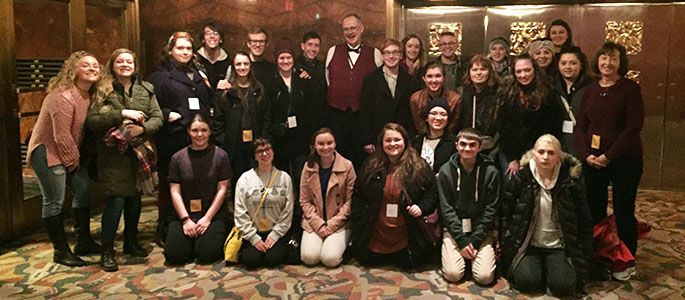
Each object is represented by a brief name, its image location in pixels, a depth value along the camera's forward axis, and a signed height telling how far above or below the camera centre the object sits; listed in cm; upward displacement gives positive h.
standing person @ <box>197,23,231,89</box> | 499 +39
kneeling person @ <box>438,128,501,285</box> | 391 -70
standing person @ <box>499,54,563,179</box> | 409 -5
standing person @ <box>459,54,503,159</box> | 428 +0
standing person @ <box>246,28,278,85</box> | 488 +36
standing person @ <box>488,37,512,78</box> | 508 +40
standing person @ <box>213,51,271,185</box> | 462 -10
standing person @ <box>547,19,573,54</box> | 506 +57
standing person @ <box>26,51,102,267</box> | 405 -26
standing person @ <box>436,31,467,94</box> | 508 +34
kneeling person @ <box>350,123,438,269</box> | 412 -70
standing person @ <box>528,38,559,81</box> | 451 +32
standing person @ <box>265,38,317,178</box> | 482 -9
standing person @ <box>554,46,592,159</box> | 427 +11
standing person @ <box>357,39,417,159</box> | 468 +5
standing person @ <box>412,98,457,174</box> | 422 -26
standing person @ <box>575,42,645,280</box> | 386 -23
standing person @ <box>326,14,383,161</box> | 498 +15
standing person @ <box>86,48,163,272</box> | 408 -28
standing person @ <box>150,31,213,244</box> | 452 +5
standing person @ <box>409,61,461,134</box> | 438 +4
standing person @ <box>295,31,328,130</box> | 496 +26
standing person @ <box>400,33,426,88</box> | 514 +40
